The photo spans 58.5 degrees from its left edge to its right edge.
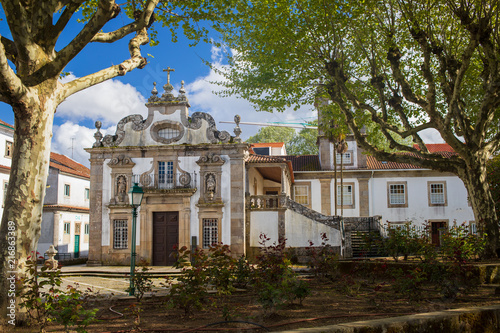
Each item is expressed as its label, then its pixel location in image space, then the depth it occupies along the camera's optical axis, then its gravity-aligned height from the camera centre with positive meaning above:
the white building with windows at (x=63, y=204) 28.95 +1.12
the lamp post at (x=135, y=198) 11.38 +0.52
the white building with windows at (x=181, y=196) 21.23 +1.08
